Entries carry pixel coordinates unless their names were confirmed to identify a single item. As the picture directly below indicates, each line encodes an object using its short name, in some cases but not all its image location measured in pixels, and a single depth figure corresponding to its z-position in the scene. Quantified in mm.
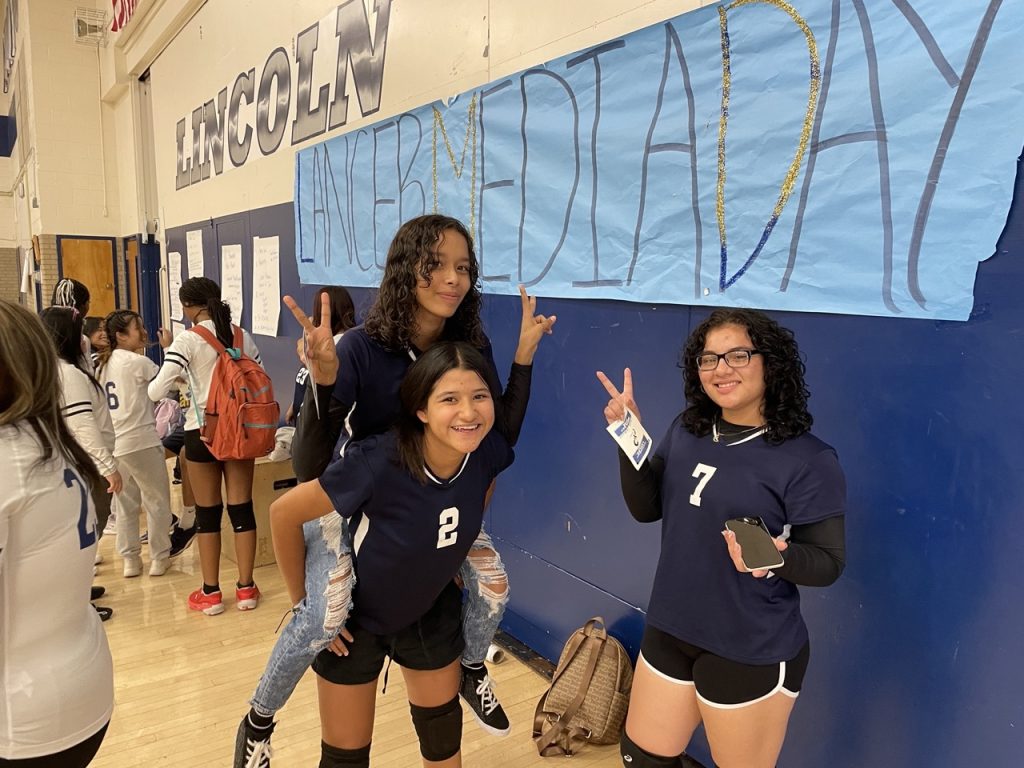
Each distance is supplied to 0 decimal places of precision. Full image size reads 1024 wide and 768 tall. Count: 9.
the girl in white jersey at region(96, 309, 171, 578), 3398
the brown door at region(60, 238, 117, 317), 9109
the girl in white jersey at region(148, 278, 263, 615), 3113
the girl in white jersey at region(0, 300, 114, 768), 1107
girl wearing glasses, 1360
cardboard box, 3748
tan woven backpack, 2232
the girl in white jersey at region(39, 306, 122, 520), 2498
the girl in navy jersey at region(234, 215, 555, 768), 1431
